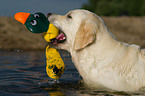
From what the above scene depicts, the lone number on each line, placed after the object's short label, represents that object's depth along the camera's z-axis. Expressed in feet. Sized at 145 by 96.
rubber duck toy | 15.69
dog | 14.14
